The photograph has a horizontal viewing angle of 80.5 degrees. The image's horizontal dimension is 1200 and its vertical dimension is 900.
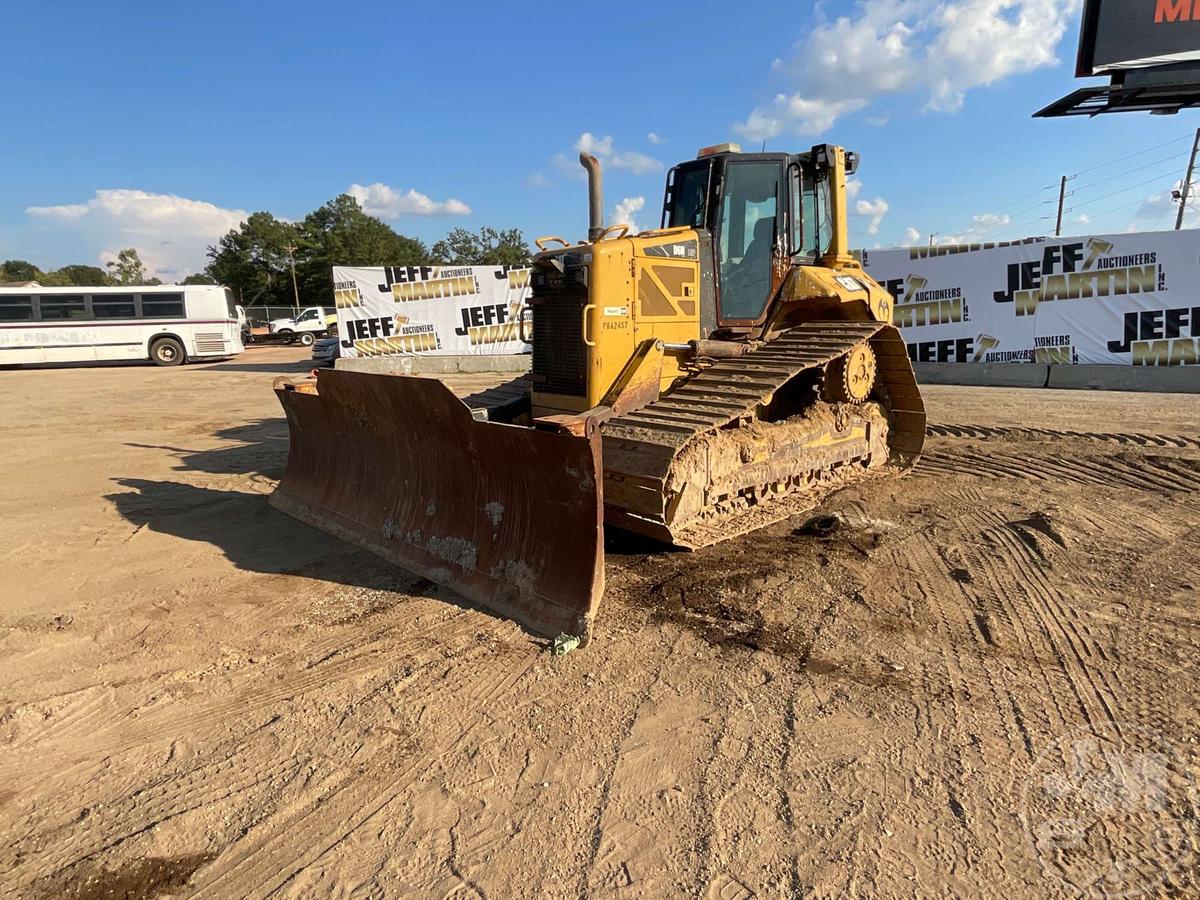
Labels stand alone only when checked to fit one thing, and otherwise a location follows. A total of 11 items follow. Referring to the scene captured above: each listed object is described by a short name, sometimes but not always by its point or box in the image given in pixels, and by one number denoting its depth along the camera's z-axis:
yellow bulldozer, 4.12
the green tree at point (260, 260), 53.47
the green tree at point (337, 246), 53.38
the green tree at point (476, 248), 60.94
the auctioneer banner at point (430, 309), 19.23
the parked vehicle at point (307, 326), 36.03
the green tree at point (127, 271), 68.69
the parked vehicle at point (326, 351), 21.28
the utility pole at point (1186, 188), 30.55
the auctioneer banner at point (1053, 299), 13.38
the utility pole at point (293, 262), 50.84
